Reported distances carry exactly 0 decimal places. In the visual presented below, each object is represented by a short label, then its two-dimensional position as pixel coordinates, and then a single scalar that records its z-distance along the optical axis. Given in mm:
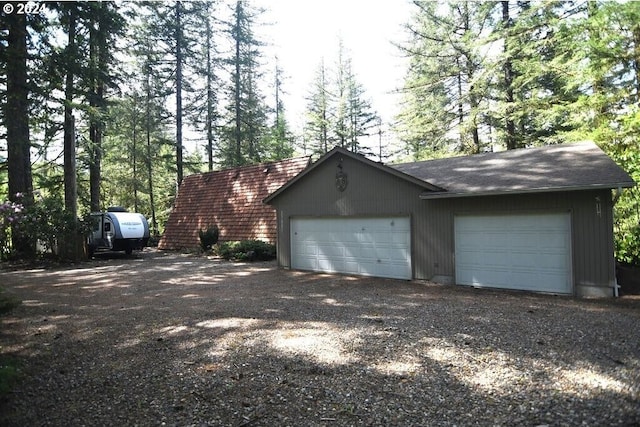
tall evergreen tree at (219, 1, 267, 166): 26297
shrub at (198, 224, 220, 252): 17500
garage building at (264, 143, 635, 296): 7742
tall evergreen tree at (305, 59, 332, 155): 30984
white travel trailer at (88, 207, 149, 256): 16094
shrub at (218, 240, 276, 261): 14812
